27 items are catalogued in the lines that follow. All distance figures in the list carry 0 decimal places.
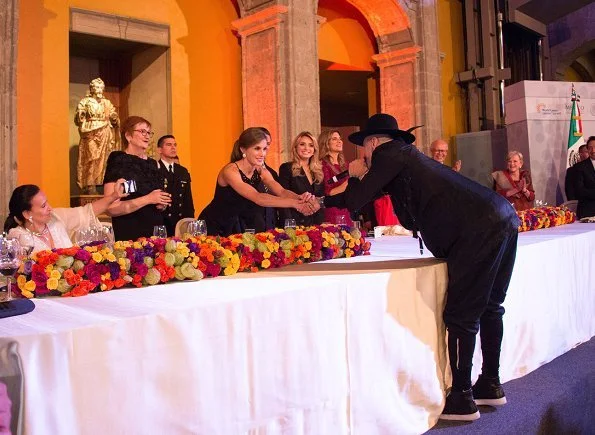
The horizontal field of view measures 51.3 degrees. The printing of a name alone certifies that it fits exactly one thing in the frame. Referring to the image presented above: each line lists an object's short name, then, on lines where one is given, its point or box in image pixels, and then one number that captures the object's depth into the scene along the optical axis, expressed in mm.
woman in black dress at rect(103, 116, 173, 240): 4078
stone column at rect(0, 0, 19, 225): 5660
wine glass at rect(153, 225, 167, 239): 2693
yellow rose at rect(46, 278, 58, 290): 1968
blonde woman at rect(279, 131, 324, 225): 4523
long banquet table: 1541
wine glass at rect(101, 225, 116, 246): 2354
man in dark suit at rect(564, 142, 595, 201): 6961
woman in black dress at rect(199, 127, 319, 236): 3604
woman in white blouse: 3135
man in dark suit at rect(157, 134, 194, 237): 4805
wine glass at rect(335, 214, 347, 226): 3203
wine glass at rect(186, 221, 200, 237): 2738
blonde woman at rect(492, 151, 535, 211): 6250
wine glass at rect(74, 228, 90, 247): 2345
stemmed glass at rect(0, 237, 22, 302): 1796
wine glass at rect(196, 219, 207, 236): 2746
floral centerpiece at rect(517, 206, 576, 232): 4234
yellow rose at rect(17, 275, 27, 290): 1980
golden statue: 7180
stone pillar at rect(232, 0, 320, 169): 7777
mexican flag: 8633
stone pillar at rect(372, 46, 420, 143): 10289
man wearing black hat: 2461
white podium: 8656
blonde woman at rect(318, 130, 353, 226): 4844
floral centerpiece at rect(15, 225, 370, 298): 2002
